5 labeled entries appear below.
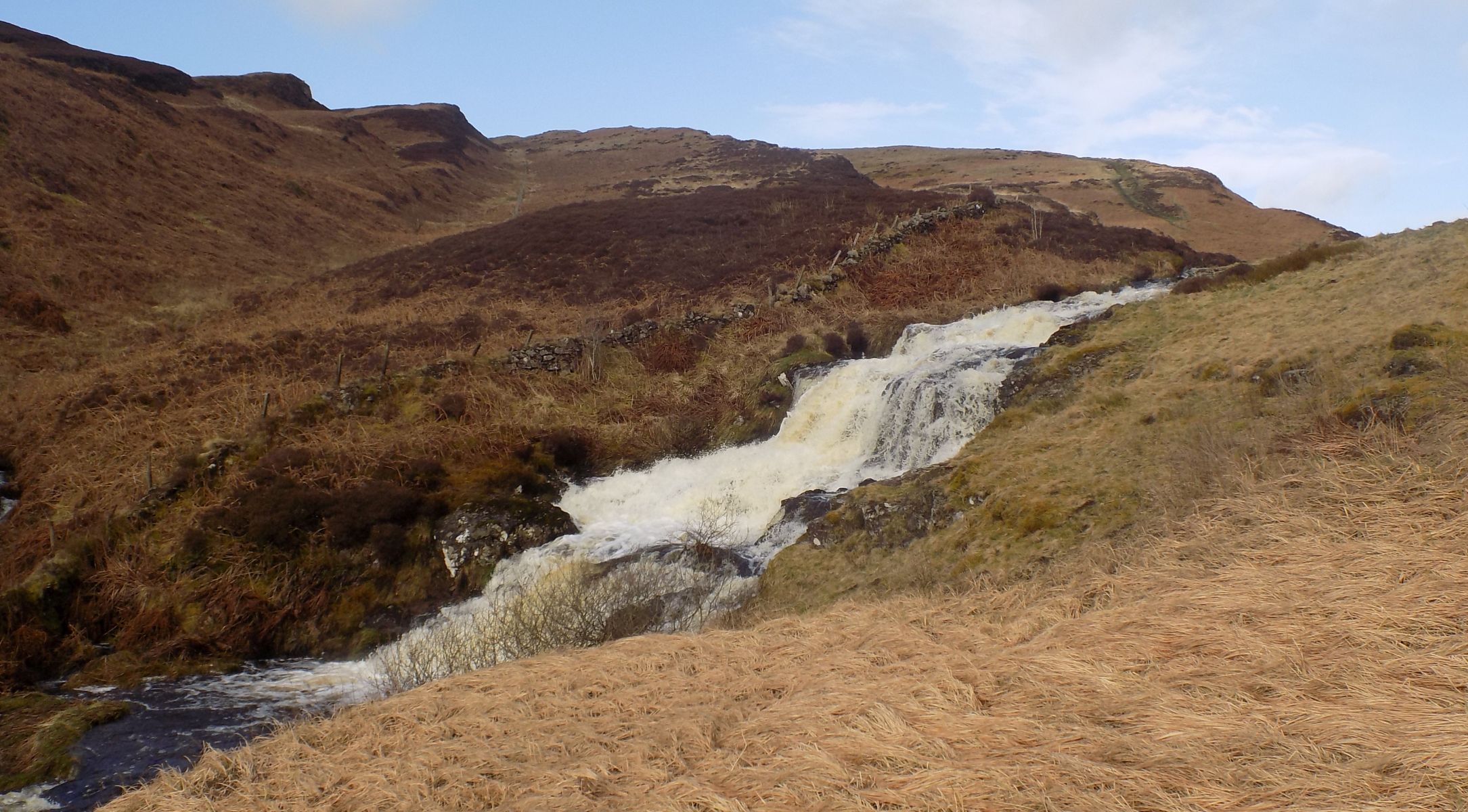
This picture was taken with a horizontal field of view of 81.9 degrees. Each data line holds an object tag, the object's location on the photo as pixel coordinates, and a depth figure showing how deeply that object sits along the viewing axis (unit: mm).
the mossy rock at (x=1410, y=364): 8719
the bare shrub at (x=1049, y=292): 20953
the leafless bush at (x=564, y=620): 8898
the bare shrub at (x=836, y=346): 19516
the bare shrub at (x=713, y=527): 11865
